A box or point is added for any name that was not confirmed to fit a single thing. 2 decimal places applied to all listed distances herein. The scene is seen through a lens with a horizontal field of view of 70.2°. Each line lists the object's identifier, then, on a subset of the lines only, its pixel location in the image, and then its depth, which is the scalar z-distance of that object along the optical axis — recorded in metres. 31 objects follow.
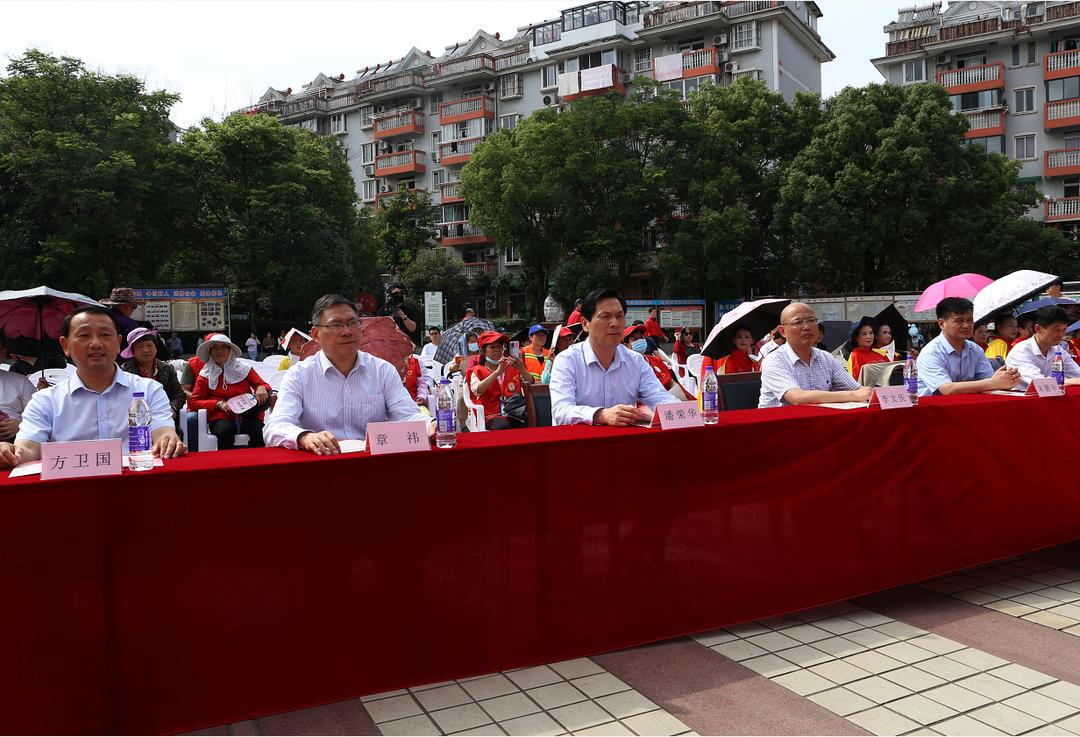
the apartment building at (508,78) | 37.28
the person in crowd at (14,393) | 4.90
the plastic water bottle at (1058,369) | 4.78
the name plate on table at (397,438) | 2.82
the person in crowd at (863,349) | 7.63
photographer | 8.45
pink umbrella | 10.23
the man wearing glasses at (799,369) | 4.61
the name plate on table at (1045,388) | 4.38
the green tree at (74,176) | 23.62
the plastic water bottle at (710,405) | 3.58
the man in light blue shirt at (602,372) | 4.05
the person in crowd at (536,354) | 8.34
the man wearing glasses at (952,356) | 5.02
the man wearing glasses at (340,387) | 3.52
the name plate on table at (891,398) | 3.87
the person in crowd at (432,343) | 13.52
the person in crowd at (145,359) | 6.04
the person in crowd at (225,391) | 6.46
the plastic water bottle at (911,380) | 4.55
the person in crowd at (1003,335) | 8.30
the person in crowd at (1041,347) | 5.08
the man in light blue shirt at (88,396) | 3.25
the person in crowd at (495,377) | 7.18
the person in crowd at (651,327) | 11.32
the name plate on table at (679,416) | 3.38
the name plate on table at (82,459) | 2.35
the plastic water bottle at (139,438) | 2.60
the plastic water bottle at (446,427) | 3.01
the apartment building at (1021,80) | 33.31
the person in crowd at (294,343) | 8.04
